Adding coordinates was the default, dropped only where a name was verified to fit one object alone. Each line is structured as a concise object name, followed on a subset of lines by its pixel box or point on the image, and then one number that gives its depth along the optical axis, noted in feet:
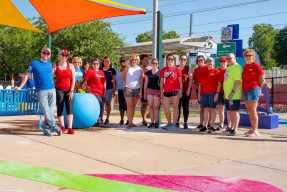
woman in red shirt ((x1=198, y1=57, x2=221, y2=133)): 26.91
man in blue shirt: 22.95
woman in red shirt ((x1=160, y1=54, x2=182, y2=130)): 27.25
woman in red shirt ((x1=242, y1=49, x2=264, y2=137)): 24.69
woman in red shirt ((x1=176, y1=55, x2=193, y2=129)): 28.17
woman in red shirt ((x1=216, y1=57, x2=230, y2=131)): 27.04
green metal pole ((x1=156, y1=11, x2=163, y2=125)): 30.86
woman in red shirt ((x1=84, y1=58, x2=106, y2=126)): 28.12
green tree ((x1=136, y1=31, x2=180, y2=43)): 229.04
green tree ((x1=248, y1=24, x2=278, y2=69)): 278.87
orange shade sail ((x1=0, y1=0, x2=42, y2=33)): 31.99
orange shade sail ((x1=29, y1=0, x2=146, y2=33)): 29.27
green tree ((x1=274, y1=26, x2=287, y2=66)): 274.36
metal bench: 24.73
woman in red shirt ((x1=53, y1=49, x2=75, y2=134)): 24.29
